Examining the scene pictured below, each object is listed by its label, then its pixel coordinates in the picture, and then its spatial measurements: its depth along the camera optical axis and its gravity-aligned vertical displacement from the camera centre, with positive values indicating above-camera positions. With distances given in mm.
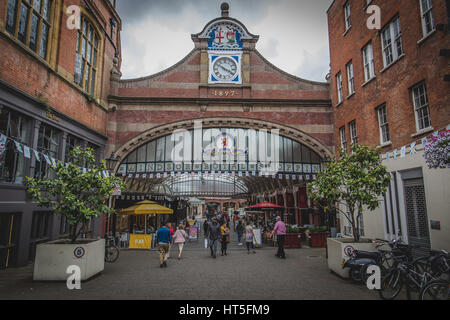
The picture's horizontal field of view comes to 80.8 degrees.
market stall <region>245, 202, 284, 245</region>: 15980 -1599
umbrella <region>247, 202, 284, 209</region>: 18859 -171
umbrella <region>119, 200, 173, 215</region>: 14800 -295
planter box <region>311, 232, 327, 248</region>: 15195 -2022
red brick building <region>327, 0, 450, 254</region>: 9352 +4594
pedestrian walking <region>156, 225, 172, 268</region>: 9812 -1449
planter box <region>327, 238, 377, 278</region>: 7922 -1382
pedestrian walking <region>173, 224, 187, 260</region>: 11539 -1448
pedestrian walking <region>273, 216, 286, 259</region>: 11727 -1436
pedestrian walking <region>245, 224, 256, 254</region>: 13312 -1612
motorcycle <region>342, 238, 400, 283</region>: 7215 -1576
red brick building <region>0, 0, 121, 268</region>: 9492 +4671
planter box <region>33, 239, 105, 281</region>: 7492 -1588
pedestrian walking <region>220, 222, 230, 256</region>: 12508 -1566
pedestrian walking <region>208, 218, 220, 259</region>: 11953 -1404
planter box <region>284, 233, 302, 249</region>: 14852 -2080
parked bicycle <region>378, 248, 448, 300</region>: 5902 -1663
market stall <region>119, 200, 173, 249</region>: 14586 -1710
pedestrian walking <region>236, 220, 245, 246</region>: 16703 -1708
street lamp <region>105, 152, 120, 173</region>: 11562 +1845
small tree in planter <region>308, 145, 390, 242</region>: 8289 +762
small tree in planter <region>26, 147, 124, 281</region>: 7547 -181
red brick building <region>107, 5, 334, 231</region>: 17078 +6364
